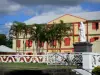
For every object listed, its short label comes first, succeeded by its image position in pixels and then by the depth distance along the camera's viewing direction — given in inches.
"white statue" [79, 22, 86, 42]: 749.2
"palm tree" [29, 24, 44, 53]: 1613.6
